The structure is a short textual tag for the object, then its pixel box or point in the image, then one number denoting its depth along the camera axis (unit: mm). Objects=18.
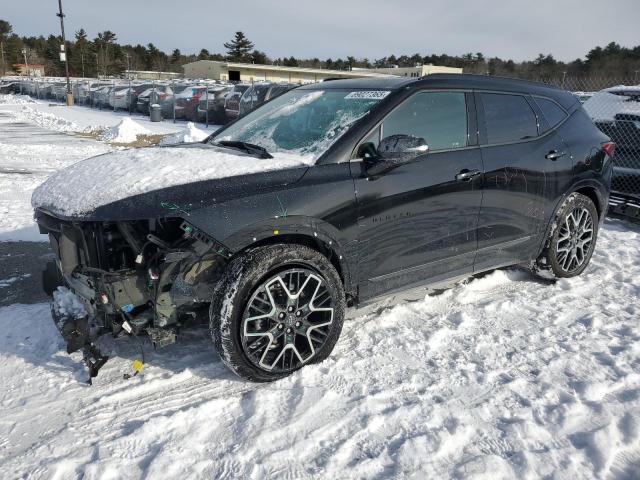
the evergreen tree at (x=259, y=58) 92500
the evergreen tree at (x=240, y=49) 91500
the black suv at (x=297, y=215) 2805
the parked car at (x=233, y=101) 18156
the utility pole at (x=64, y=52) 31281
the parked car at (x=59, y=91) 39750
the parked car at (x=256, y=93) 16516
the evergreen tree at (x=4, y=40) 87150
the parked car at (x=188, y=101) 20688
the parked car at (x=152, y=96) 22641
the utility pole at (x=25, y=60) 92375
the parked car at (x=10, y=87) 54812
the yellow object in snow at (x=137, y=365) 2980
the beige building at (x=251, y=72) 62234
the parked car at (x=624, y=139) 7086
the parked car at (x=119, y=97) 26953
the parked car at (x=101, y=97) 29297
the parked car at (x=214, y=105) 19125
